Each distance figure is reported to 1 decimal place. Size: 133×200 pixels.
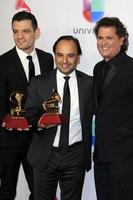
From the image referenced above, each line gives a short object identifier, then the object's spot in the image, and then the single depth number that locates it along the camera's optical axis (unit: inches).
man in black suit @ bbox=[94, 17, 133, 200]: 86.7
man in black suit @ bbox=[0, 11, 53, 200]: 101.2
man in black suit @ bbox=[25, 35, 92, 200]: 91.6
